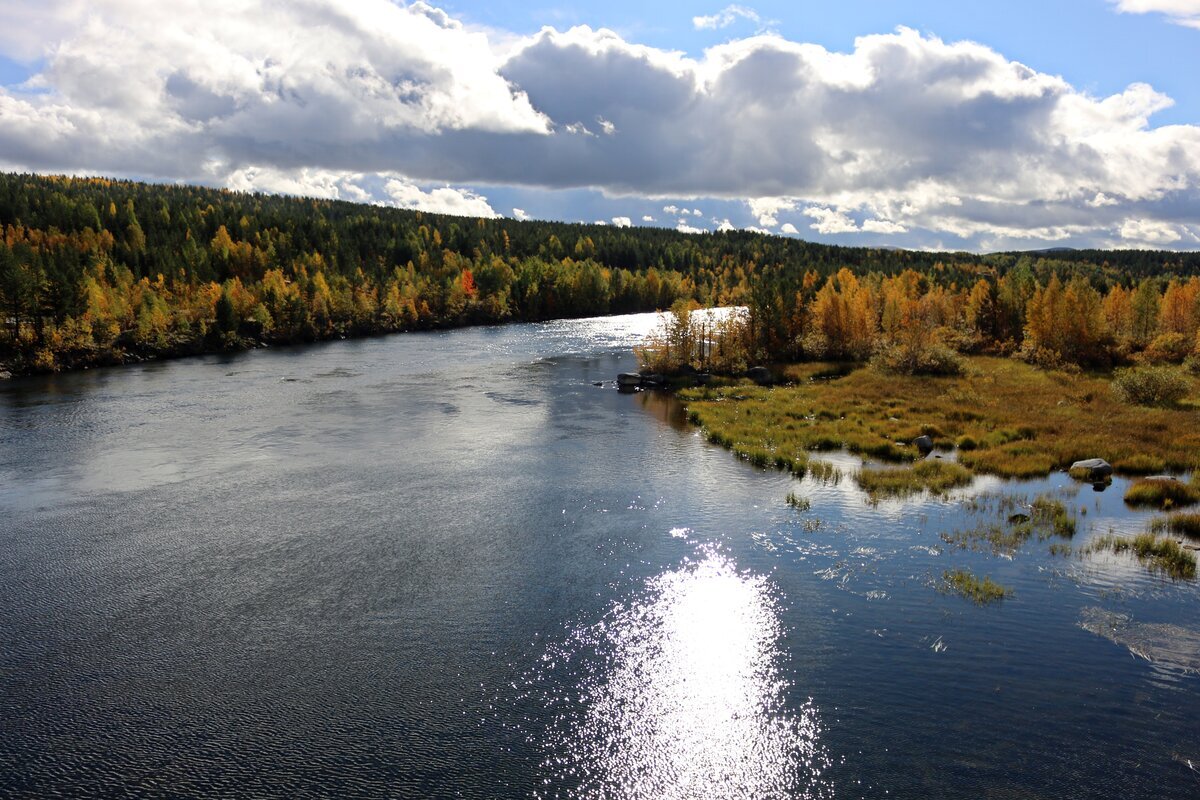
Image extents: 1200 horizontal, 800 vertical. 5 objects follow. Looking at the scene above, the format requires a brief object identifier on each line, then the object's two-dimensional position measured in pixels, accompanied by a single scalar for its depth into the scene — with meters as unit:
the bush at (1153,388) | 67.81
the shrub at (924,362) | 87.75
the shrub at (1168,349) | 96.64
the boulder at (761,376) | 86.06
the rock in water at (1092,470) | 44.94
